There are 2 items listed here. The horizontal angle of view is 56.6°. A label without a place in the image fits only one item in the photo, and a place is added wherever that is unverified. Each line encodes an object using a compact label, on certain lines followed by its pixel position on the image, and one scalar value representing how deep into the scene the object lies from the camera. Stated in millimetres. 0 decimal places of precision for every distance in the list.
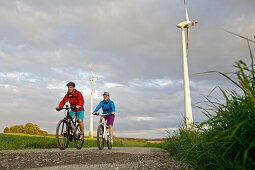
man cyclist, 9196
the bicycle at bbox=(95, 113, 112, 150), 9934
